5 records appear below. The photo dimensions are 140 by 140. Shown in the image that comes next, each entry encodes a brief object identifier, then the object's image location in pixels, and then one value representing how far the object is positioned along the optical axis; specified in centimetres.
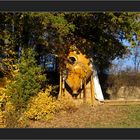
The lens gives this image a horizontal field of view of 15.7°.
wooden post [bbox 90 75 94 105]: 1583
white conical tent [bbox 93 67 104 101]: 1600
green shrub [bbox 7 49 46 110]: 1346
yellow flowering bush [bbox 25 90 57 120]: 1348
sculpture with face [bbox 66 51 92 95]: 1570
